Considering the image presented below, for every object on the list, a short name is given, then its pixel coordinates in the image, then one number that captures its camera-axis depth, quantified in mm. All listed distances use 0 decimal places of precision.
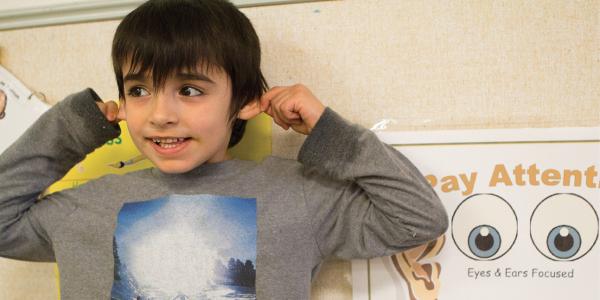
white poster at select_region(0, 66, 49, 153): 838
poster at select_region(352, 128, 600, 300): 668
